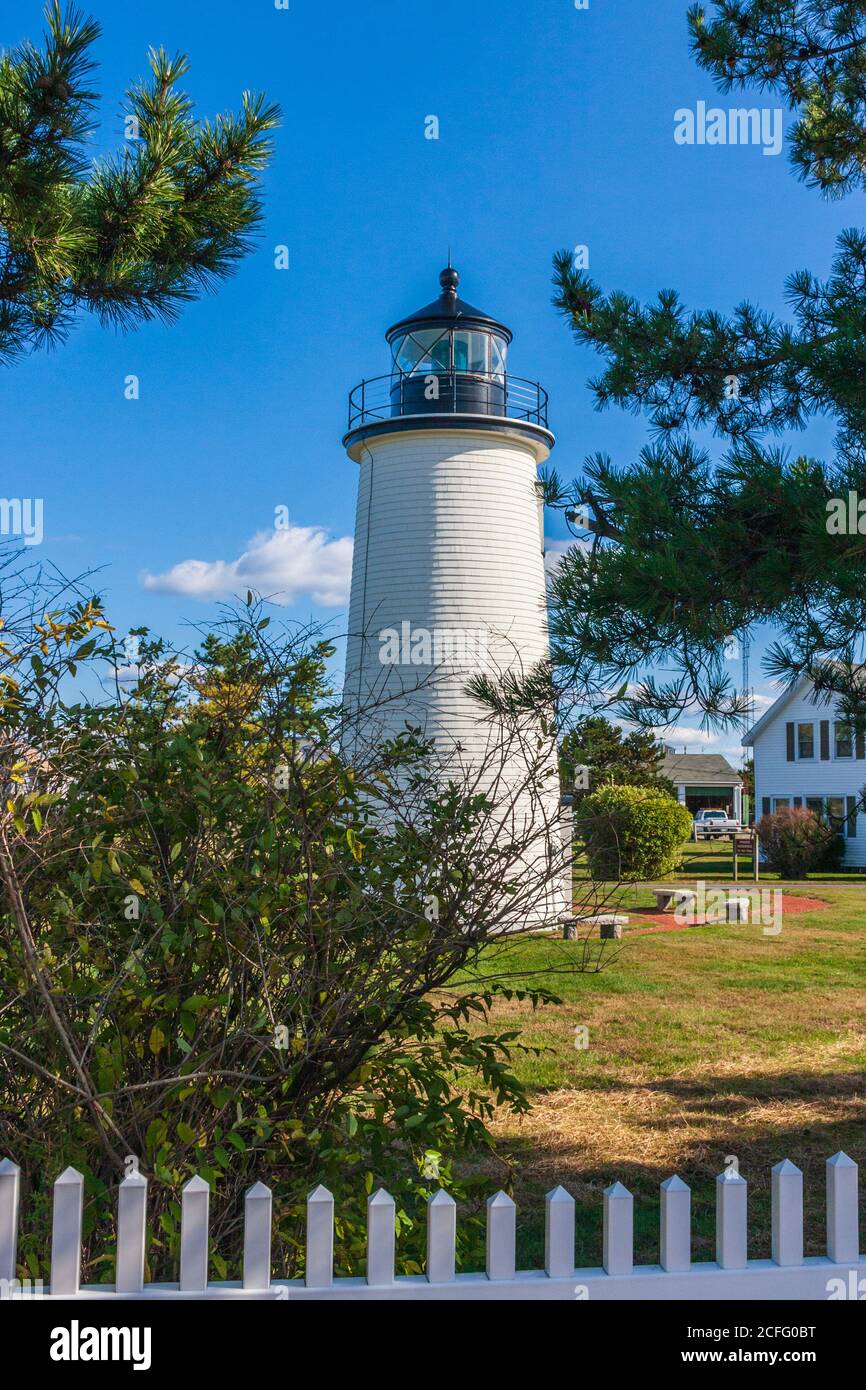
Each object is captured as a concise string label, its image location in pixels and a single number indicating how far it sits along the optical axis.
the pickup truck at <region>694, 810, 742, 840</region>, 48.91
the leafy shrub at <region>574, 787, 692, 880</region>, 25.44
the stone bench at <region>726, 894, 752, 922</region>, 18.34
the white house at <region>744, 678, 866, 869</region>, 32.66
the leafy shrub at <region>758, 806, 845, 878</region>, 26.83
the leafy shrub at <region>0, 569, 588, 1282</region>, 3.11
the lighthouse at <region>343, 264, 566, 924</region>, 16.62
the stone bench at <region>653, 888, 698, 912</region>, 18.80
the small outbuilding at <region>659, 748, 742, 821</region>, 64.56
